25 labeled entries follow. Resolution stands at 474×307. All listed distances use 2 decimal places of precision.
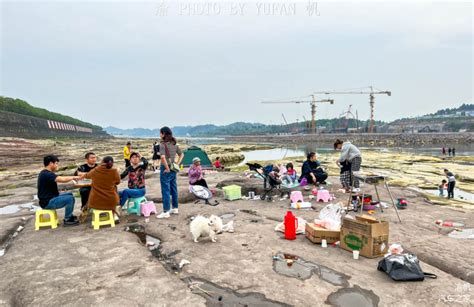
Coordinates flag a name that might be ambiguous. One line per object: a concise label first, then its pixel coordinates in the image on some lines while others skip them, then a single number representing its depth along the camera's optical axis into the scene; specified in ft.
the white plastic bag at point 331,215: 21.59
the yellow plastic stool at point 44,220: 22.84
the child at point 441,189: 41.22
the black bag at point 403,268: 14.48
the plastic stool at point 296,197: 31.53
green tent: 62.03
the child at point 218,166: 65.00
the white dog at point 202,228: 19.79
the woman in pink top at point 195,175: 33.09
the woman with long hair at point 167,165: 25.17
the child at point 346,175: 34.71
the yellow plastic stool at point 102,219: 22.58
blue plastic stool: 27.07
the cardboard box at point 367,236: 17.12
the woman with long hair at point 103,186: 22.48
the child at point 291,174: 38.09
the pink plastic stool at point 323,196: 32.27
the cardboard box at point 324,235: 19.58
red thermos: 20.38
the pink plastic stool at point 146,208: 26.30
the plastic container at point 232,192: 33.47
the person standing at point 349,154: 32.73
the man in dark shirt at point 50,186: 22.48
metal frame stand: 23.98
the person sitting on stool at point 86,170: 25.03
